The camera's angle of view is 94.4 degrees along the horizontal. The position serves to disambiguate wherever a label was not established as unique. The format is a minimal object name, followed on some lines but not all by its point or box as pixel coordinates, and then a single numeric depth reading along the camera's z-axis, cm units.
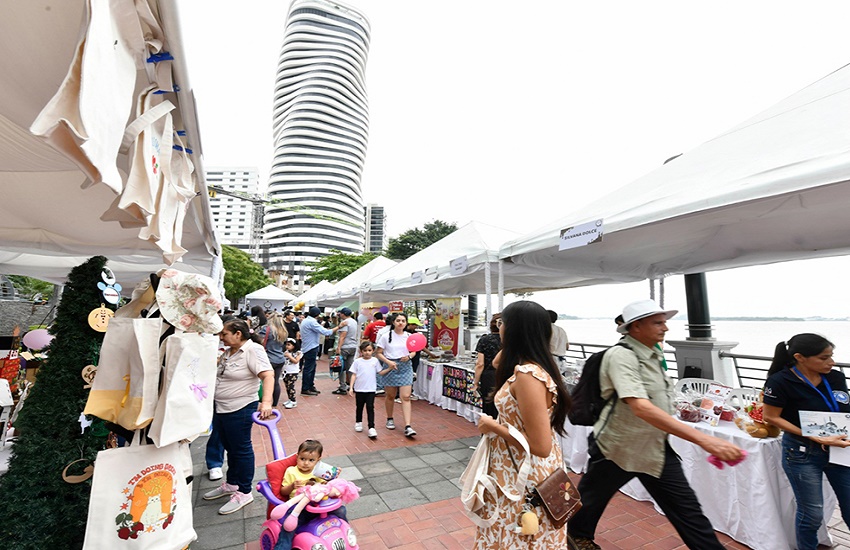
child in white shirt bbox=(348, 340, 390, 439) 511
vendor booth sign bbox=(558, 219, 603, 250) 354
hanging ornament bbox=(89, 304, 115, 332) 196
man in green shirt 205
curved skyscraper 9088
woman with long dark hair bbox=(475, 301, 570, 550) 173
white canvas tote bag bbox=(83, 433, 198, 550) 171
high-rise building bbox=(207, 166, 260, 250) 13500
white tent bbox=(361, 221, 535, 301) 552
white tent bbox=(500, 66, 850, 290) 248
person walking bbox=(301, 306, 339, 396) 782
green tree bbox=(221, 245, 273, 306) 3681
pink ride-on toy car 223
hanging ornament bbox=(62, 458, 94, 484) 188
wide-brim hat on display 194
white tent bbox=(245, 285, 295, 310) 1549
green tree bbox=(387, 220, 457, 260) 2631
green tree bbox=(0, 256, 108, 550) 178
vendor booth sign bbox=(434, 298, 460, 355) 861
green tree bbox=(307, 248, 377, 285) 3500
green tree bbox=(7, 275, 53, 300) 2368
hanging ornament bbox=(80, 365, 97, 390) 196
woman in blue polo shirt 241
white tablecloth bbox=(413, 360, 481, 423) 624
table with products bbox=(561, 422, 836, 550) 269
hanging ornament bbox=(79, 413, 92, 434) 196
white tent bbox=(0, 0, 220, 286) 109
